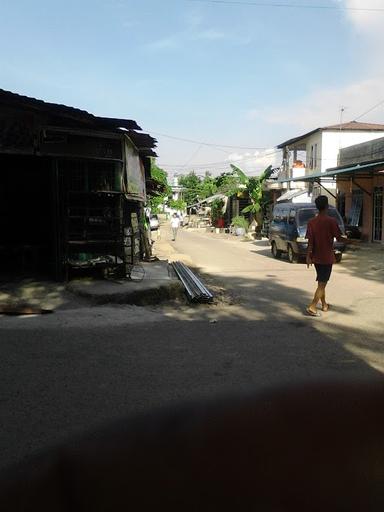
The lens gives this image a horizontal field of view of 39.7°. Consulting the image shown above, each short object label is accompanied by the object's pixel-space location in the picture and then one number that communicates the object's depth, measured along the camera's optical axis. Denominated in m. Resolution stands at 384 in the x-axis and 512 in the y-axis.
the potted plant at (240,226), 35.35
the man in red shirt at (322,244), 8.18
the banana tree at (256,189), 33.69
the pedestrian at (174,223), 29.95
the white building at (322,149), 29.78
